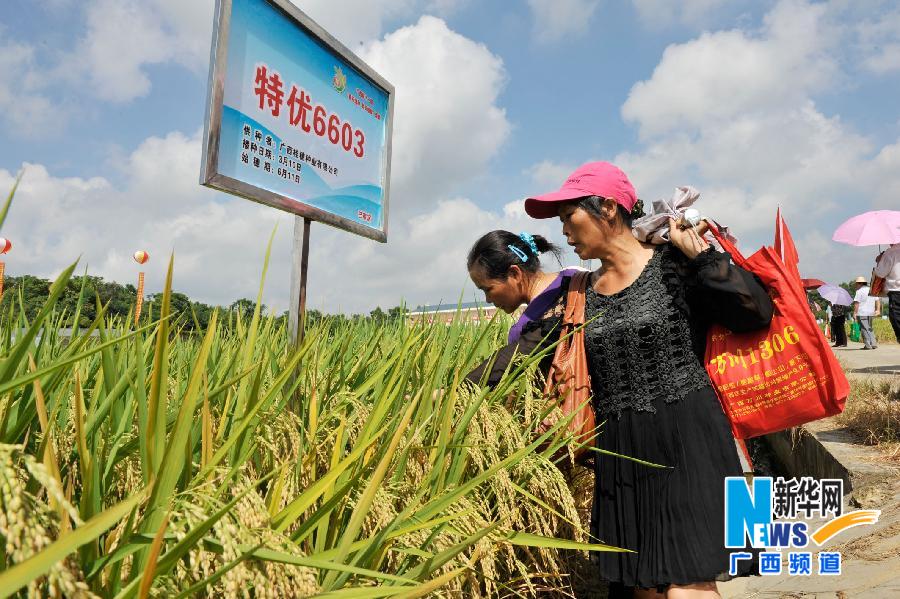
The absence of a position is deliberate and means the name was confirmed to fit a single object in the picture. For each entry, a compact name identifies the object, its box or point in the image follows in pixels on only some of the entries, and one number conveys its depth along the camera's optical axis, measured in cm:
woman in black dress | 189
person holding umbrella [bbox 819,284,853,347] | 1412
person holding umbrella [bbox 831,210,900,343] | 590
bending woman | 288
